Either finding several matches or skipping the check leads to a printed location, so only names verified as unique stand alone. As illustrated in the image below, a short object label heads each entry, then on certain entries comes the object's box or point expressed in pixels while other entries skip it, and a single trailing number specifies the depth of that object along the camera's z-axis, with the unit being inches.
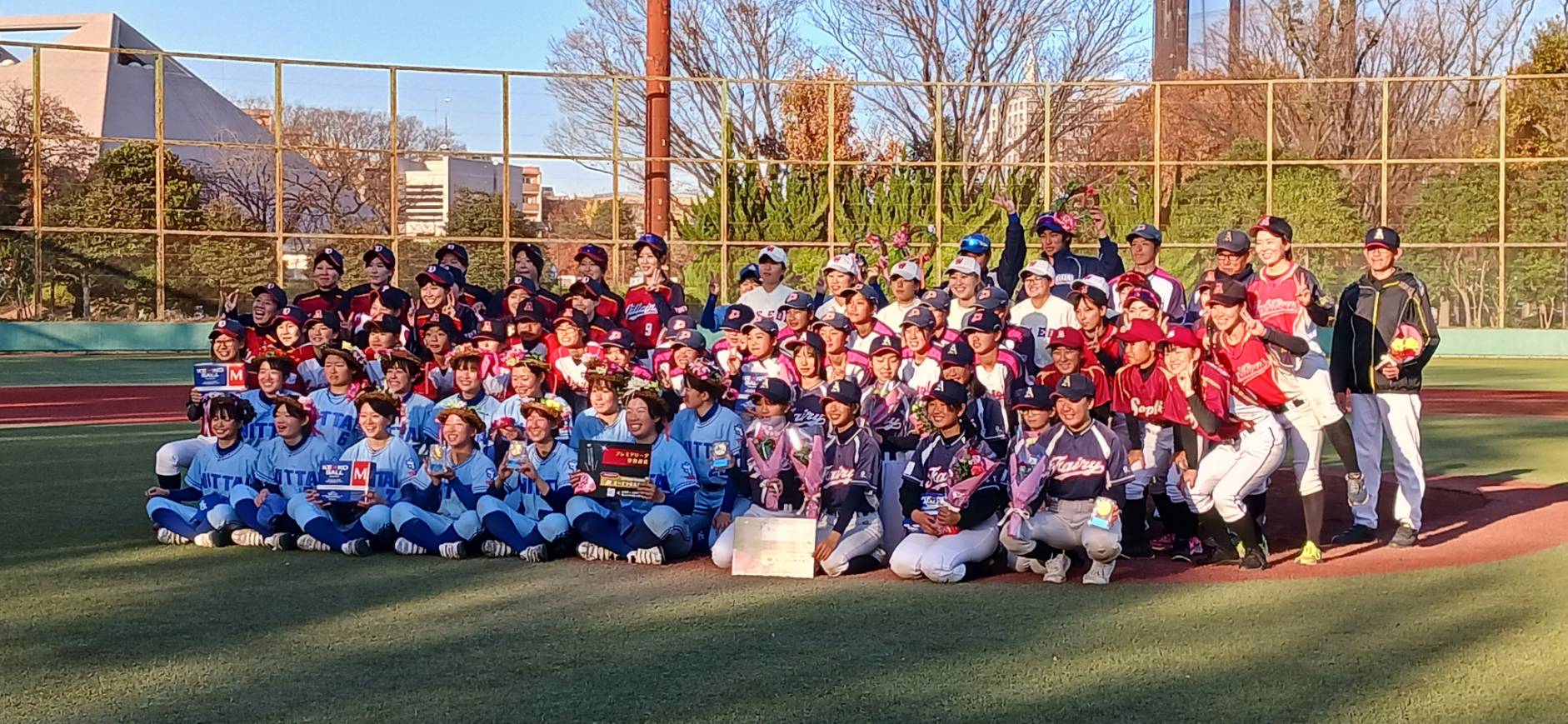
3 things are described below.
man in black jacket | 319.0
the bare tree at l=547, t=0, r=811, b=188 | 1154.7
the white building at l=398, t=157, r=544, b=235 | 1052.5
